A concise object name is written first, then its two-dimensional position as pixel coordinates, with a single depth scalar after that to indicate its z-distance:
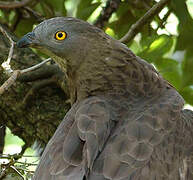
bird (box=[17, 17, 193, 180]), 7.93
